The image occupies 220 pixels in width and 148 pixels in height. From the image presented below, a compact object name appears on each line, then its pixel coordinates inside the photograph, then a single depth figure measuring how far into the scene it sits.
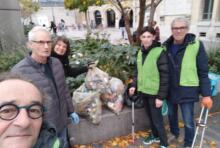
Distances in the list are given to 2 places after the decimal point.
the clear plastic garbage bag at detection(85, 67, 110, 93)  3.84
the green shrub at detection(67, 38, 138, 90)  4.72
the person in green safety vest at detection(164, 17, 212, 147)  3.09
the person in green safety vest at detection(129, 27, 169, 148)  3.19
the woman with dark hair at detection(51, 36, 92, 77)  3.15
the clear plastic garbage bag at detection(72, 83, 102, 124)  3.72
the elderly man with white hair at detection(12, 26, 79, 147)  2.48
